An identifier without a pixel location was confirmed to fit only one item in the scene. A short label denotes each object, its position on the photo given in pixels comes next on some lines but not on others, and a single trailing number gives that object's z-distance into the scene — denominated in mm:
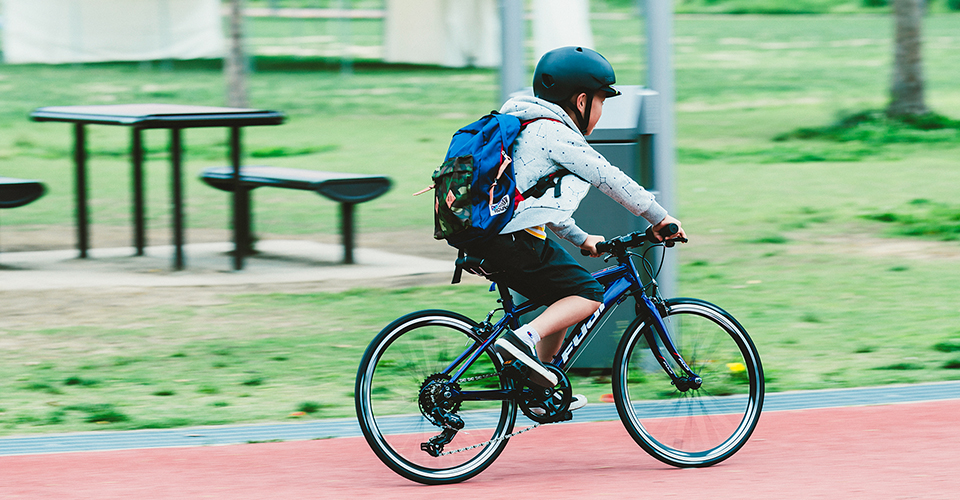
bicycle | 9430
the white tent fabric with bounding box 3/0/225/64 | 58937
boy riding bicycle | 9344
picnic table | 18406
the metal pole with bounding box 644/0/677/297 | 12672
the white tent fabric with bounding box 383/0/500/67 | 60937
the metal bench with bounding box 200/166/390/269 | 18891
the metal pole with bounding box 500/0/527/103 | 13172
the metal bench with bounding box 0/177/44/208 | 18562
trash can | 12422
